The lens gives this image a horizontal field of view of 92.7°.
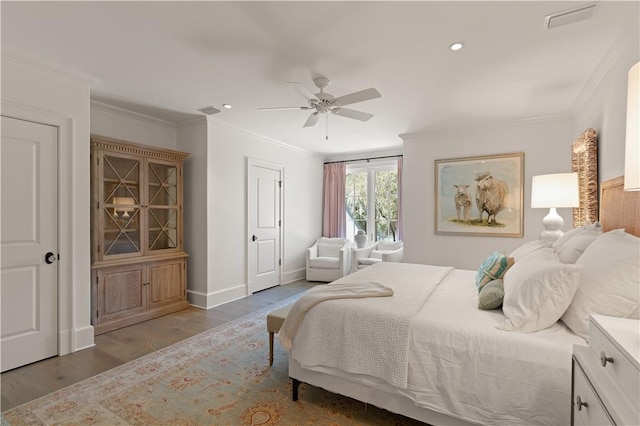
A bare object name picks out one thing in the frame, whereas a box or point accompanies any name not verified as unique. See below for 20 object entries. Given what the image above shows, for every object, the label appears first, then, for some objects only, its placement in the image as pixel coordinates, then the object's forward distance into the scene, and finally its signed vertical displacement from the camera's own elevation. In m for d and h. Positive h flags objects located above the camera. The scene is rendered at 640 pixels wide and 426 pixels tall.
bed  1.43 -0.75
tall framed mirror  2.84 +0.32
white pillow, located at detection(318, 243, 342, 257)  6.14 -0.81
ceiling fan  2.55 +0.96
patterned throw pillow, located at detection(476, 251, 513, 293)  2.22 -0.43
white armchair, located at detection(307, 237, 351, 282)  5.71 -0.95
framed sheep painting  4.31 +0.22
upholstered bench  2.57 -0.95
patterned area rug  1.98 -1.36
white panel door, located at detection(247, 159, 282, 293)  5.05 -0.26
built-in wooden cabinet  3.39 -0.30
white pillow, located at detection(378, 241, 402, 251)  5.69 -0.66
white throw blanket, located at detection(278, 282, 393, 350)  2.07 -0.61
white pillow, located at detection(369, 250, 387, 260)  5.63 -0.82
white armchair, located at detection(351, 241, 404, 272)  5.34 -0.79
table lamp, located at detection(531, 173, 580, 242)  2.95 +0.15
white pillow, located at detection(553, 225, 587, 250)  2.28 -0.21
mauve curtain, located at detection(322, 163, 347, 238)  6.65 +0.18
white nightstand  0.82 -0.52
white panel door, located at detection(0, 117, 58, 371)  2.55 -0.29
